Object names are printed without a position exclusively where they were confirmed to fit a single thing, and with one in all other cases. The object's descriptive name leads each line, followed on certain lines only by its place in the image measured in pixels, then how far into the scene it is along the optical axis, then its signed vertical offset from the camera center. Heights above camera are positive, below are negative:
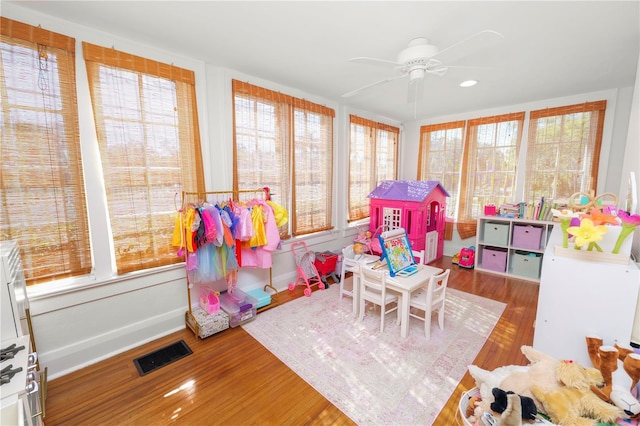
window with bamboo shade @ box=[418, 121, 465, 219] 4.64 +0.43
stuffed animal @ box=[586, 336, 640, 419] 0.97 -0.79
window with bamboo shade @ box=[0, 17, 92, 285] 1.77 +0.18
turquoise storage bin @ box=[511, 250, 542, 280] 3.74 -1.18
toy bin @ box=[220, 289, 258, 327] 2.61 -1.26
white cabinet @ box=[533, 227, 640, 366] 1.32 -0.65
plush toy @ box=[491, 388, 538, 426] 0.93 -0.82
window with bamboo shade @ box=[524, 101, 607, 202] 3.49 +0.41
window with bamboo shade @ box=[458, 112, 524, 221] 4.11 +0.28
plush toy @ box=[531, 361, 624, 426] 0.97 -0.83
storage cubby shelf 3.76 -0.94
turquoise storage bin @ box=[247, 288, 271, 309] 2.91 -1.29
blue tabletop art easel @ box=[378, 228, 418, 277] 2.53 -0.71
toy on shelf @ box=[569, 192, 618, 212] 1.50 -0.14
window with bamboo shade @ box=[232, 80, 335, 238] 2.97 +0.34
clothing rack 2.51 -0.19
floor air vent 2.09 -1.44
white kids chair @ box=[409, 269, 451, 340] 2.35 -1.09
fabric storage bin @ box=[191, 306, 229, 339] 2.42 -1.30
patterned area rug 1.76 -1.42
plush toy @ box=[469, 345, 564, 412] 1.12 -0.87
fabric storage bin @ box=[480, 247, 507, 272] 4.00 -1.18
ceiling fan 1.94 +0.88
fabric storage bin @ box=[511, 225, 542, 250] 3.74 -0.79
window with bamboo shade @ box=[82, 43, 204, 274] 2.12 +0.29
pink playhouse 3.99 -0.46
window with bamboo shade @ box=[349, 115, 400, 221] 4.37 +0.37
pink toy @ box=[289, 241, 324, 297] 3.51 -1.13
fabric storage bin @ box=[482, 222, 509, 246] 3.94 -0.78
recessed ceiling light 3.04 +1.11
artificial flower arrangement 1.31 -0.23
